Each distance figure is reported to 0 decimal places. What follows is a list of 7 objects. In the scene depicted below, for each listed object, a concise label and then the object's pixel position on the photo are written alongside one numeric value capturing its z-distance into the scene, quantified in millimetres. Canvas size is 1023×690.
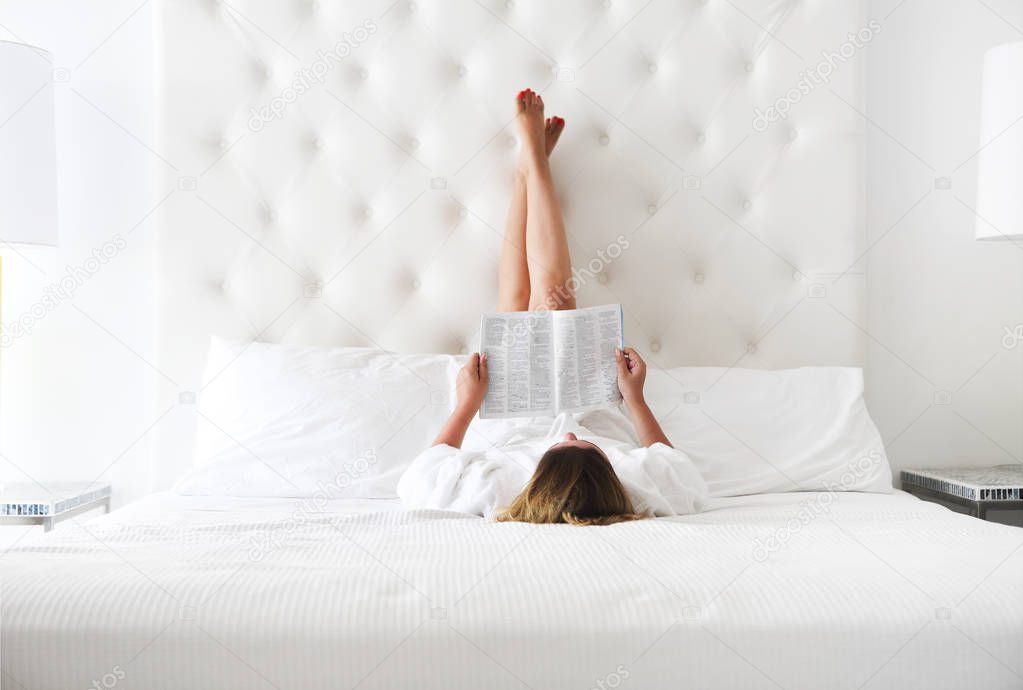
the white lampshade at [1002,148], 2051
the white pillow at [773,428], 1948
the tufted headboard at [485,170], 2236
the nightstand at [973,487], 2062
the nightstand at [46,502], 1973
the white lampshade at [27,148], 1991
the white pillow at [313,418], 1901
